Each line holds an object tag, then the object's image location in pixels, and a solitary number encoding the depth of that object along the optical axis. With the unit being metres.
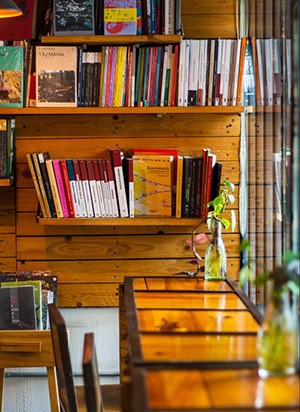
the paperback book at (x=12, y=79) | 4.36
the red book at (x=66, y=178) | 4.31
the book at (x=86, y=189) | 4.30
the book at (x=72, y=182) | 4.31
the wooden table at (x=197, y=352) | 1.97
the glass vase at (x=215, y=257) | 3.62
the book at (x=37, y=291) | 4.40
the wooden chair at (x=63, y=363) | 2.93
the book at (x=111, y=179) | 4.31
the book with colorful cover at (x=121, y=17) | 4.28
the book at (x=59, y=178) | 4.31
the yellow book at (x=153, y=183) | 4.32
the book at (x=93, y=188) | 4.30
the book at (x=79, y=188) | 4.30
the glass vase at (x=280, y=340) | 2.15
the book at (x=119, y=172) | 4.30
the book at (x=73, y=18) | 4.27
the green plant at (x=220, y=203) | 3.78
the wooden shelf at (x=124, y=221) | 4.29
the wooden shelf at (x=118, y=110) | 4.28
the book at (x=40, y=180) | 4.32
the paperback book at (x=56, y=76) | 4.34
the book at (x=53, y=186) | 4.31
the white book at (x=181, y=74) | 4.30
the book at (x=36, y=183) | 4.32
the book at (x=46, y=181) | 4.32
